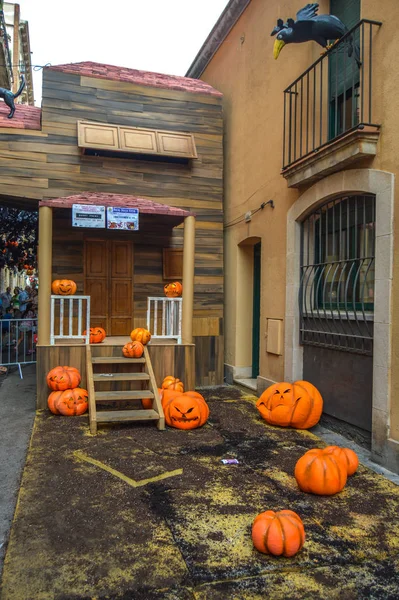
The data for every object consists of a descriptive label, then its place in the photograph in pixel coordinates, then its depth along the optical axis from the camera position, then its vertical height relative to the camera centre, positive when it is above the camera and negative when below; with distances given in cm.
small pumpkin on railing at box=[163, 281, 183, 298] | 818 +20
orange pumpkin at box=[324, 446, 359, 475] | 418 -141
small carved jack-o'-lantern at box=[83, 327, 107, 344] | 759 -58
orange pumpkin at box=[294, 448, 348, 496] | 382 -143
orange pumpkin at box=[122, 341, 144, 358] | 705 -75
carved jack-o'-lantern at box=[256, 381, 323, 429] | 576 -129
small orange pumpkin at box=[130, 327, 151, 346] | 730 -55
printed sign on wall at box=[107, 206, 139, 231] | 752 +135
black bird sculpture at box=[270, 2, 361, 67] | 543 +331
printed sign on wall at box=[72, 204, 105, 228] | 730 +135
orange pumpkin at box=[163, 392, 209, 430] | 579 -140
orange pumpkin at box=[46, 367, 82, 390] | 667 -113
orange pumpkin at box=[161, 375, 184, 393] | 694 -126
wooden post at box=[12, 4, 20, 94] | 2247 +1260
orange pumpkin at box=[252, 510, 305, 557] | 285 -144
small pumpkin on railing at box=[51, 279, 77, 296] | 750 +21
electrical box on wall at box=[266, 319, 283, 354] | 698 -52
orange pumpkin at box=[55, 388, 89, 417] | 639 -143
